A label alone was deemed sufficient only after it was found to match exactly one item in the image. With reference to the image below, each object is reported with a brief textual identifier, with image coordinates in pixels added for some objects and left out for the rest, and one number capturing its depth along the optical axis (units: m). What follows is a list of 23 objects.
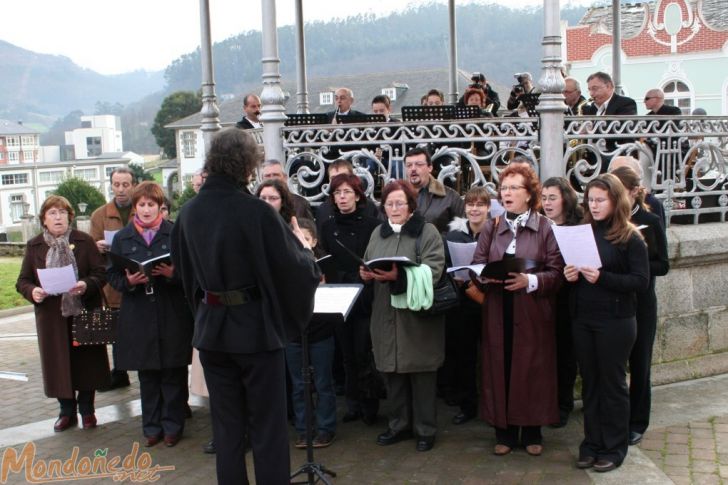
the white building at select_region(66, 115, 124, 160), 153.12
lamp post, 22.32
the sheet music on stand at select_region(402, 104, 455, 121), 7.61
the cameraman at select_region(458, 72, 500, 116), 9.87
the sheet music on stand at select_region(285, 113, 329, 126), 8.23
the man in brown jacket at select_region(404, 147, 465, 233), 6.71
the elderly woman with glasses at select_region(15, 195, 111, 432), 6.79
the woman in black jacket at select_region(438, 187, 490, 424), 6.41
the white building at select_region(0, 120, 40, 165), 124.12
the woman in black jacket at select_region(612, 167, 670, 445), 5.70
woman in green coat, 5.94
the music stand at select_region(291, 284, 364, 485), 5.25
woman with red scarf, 6.39
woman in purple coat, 5.67
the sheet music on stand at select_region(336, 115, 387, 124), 8.11
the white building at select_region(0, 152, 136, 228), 107.88
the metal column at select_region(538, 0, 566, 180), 7.05
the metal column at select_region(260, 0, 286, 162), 7.61
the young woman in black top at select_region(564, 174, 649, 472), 5.33
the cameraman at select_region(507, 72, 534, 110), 9.91
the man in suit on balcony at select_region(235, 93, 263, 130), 9.59
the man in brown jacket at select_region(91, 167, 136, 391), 7.75
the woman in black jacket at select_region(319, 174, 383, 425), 6.49
